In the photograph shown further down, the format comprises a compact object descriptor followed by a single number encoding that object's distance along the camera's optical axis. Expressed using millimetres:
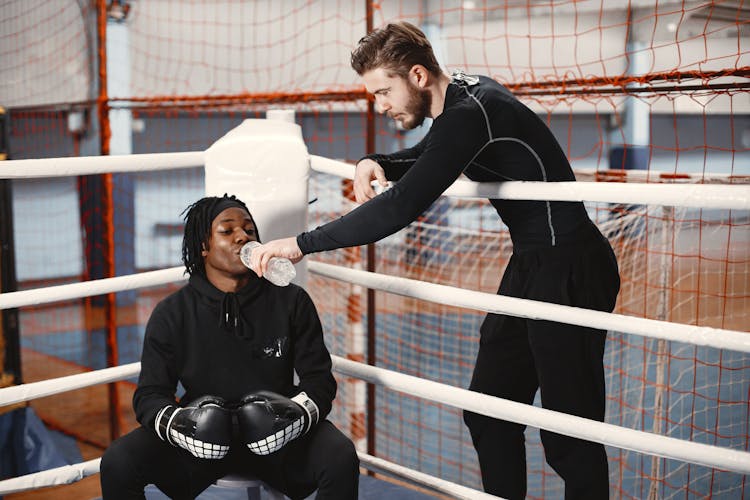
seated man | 1479
